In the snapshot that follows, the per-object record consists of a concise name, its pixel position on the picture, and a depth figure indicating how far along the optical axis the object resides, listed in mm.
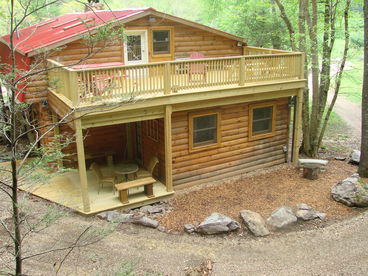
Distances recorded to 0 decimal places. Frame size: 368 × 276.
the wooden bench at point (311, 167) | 13023
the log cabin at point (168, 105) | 10625
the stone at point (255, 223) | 9750
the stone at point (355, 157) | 15000
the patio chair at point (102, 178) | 11594
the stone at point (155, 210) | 10966
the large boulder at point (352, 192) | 10977
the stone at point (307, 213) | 10430
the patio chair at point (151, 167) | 12039
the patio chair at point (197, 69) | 11341
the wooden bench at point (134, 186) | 10906
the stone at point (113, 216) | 10281
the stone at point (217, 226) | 9766
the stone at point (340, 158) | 15680
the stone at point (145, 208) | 11039
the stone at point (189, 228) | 9906
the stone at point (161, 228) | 10039
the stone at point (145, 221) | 10141
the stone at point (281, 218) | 10031
